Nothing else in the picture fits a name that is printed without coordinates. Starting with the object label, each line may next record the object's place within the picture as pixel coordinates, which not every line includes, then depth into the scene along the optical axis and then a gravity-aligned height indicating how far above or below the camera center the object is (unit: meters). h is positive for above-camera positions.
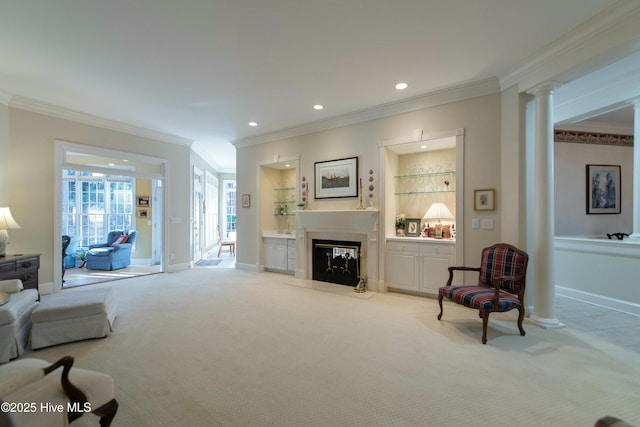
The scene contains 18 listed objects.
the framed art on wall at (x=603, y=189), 5.64 +0.54
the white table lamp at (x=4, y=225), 3.81 -0.15
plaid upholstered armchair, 2.85 -0.83
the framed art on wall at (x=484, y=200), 3.77 +0.21
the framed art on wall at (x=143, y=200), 7.78 +0.38
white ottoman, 2.71 -1.05
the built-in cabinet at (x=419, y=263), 4.16 -0.75
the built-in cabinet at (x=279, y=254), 5.99 -0.85
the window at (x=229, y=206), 11.28 +0.34
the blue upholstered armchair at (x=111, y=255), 6.70 -0.98
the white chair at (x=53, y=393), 1.28 -0.90
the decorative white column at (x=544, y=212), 3.29 +0.04
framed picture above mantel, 5.05 +0.68
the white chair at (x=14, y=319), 2.46 -0.97
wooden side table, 3.66 -0.74
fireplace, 4.76 -0.37
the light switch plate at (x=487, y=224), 3.80 -0.12
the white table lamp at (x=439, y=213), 4.25 +0.03
